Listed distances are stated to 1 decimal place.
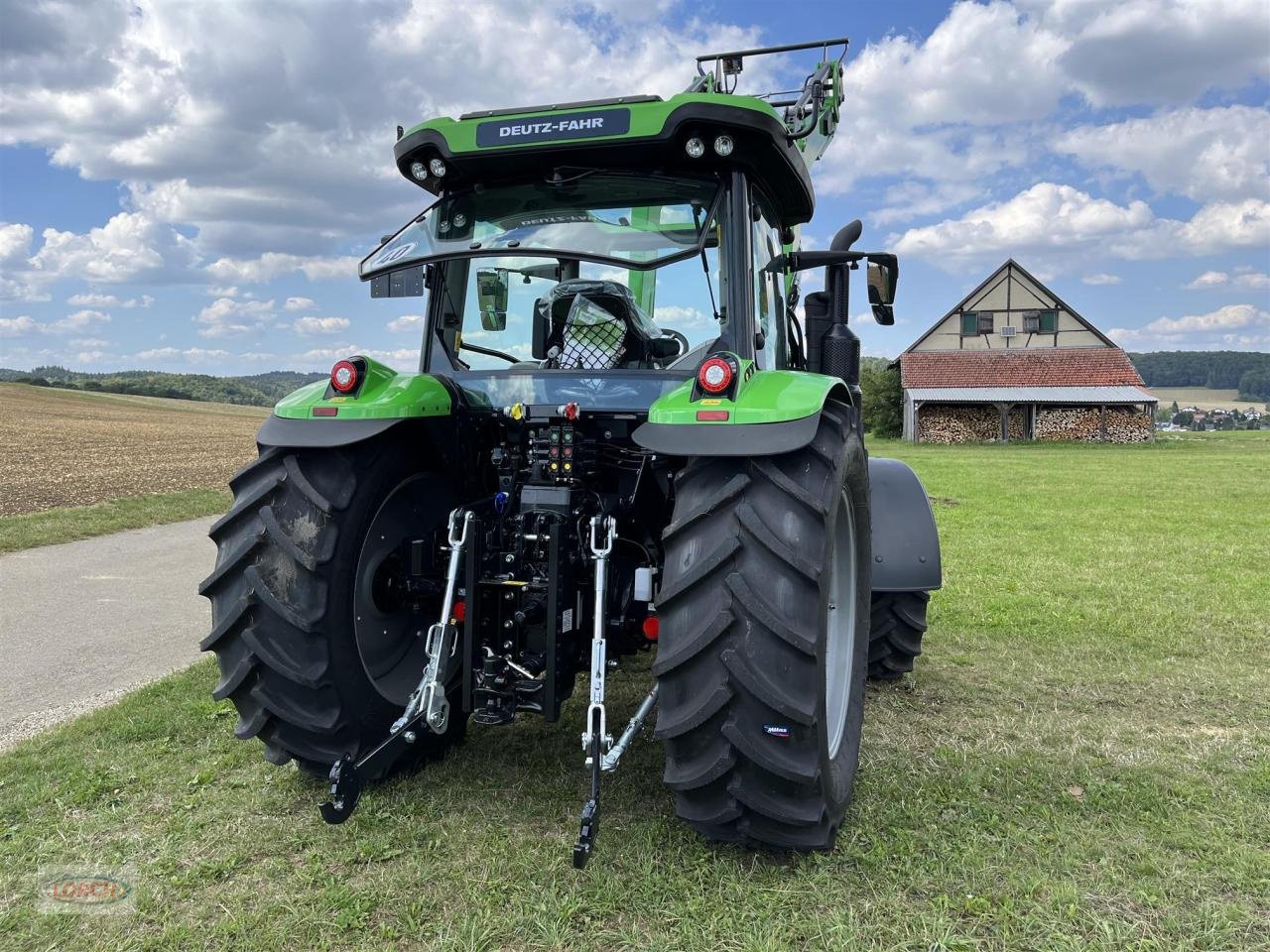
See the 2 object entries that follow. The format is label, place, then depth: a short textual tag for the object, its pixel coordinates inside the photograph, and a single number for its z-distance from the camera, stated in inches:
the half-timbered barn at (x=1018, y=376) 1477.6
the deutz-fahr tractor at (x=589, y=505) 109.9
